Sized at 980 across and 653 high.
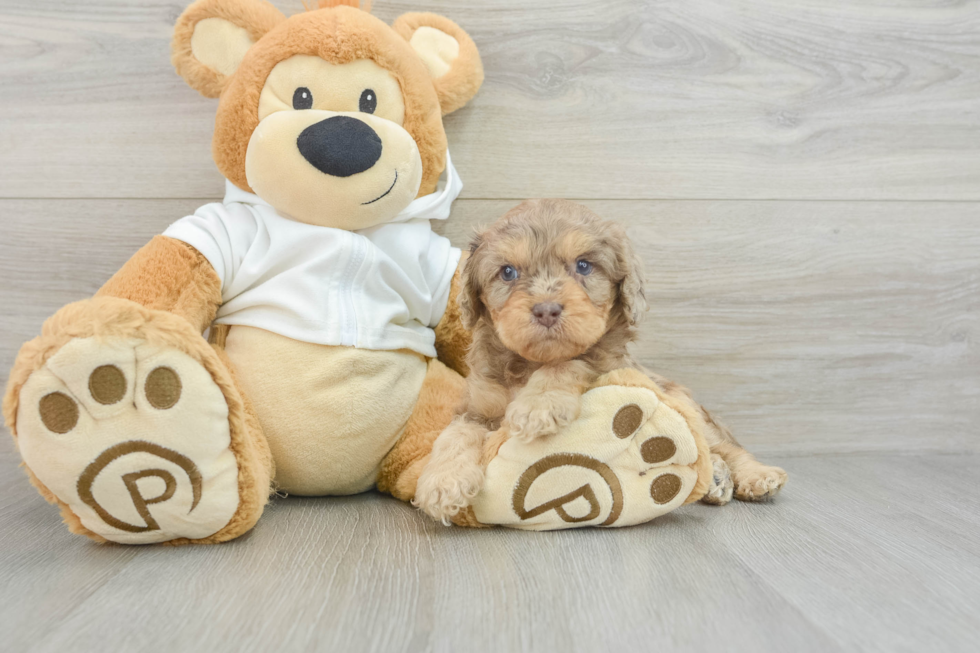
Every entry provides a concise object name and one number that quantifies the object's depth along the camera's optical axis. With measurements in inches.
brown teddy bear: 20.3
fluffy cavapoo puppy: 21.5
